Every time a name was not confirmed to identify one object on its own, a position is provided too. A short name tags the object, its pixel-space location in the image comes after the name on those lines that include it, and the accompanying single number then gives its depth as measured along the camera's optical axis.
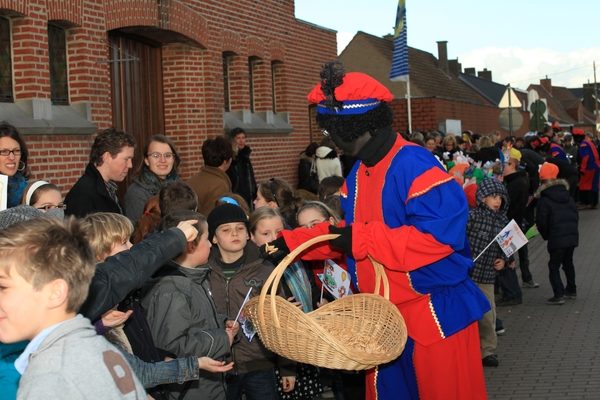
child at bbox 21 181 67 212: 5.31
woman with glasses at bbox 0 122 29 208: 5.57
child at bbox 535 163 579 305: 9.77
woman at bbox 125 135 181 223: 6.55
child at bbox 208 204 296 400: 4.93
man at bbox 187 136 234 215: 7.69
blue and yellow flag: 19.17
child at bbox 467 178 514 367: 7.29
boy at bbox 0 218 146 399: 2.19
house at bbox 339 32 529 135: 24.91
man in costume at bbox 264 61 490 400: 3.65
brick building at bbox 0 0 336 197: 8.49
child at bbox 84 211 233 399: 3.44
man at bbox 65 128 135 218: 5.79
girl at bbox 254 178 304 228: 7.07
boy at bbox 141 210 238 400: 4.04
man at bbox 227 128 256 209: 10.45
